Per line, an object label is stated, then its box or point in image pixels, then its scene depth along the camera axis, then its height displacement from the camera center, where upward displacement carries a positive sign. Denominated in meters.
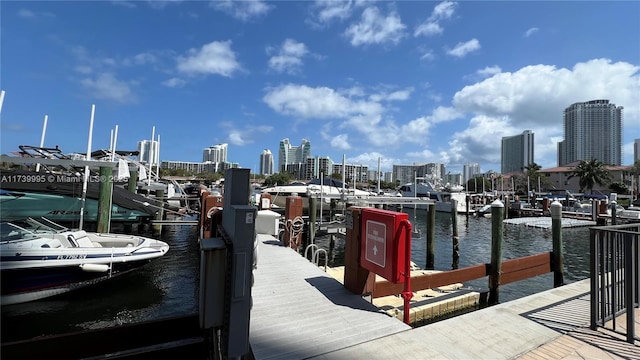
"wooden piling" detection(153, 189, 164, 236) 17.83 -1.93
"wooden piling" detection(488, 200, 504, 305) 7.57 -1.58
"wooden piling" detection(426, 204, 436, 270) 12.88 -1.80
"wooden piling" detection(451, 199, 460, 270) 13.93 -2.45
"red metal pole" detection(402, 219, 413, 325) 4.43 -1.12
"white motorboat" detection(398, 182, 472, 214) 43.53 +0.40
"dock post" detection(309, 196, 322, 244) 12.90 -0.98
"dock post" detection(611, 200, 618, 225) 13.26 -0.40
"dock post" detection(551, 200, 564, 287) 8.59 -1.23
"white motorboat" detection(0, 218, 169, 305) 7.16 -2.00
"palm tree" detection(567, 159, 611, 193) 56.66 +5.63
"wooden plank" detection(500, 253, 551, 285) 7.64 -1.73
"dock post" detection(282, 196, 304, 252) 10.03 -0.90
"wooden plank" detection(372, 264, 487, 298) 5.42 -1.64
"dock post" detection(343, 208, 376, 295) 5.20 -1.25
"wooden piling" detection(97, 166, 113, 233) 11.31 -0.58
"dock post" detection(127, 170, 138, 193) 19.12 +0.23
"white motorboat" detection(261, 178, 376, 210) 30.78 +0.19
